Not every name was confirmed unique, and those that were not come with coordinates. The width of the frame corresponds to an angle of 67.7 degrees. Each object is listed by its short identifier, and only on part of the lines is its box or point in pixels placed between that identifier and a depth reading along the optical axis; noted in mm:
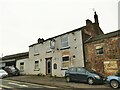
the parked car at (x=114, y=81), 7293
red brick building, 9665
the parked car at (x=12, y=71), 14476
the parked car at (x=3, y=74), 12404
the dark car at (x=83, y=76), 8297
